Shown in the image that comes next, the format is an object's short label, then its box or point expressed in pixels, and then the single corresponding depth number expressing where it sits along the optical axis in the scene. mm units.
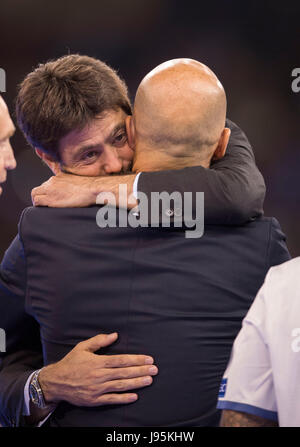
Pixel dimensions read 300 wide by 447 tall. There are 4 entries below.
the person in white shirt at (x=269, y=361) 4641
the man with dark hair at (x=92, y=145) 4853
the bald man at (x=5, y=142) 4943
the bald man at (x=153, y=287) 4820
